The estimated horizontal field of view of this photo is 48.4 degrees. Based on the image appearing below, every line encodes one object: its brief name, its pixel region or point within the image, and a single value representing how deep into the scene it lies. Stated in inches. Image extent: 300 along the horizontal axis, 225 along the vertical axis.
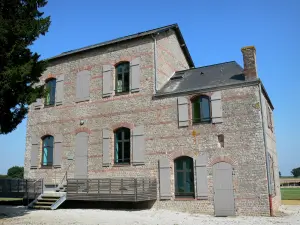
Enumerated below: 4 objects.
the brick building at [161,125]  546.9
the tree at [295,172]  4010.8
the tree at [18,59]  457.1
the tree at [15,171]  1687.7
